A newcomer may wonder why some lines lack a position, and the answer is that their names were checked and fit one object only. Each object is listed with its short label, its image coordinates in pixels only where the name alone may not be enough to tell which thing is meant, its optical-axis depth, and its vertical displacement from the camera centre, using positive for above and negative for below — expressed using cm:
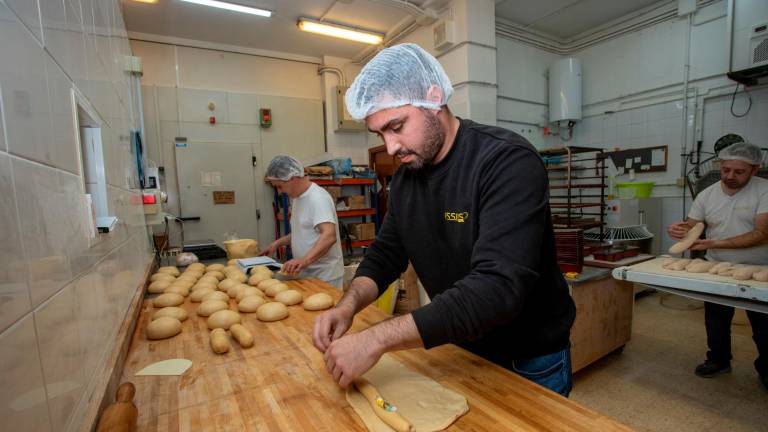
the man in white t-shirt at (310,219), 238 -18
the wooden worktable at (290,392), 76 -48
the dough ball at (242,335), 116 -45
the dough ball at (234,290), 170 -45
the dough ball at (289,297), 157 -45
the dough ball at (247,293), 162 -44
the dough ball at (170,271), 217 -44
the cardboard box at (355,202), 464 -14
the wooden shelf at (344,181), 431 +12
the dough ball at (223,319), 132 -45
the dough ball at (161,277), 198 -44
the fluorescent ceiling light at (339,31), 397 +181
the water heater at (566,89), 436 +114
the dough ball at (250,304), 152 -46
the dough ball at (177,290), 171 -44
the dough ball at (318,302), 151 -46
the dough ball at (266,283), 179 -44
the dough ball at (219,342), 112 -46
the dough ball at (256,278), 192 -45
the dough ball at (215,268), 223 -44
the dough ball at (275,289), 170 -44
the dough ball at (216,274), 205 -44
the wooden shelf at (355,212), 443 -26
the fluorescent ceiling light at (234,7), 348 +184
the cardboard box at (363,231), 461 -50
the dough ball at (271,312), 139 -45
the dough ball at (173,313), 138 -44
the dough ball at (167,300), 159 -45
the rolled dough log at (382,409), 72 -46
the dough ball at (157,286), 182 -44
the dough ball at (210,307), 146 -45
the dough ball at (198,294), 167 -45
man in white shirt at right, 238 -36
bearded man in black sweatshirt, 80 -13
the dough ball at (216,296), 158 -44
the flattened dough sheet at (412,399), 76 -48
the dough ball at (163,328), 126 -45
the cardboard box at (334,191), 457 +1
